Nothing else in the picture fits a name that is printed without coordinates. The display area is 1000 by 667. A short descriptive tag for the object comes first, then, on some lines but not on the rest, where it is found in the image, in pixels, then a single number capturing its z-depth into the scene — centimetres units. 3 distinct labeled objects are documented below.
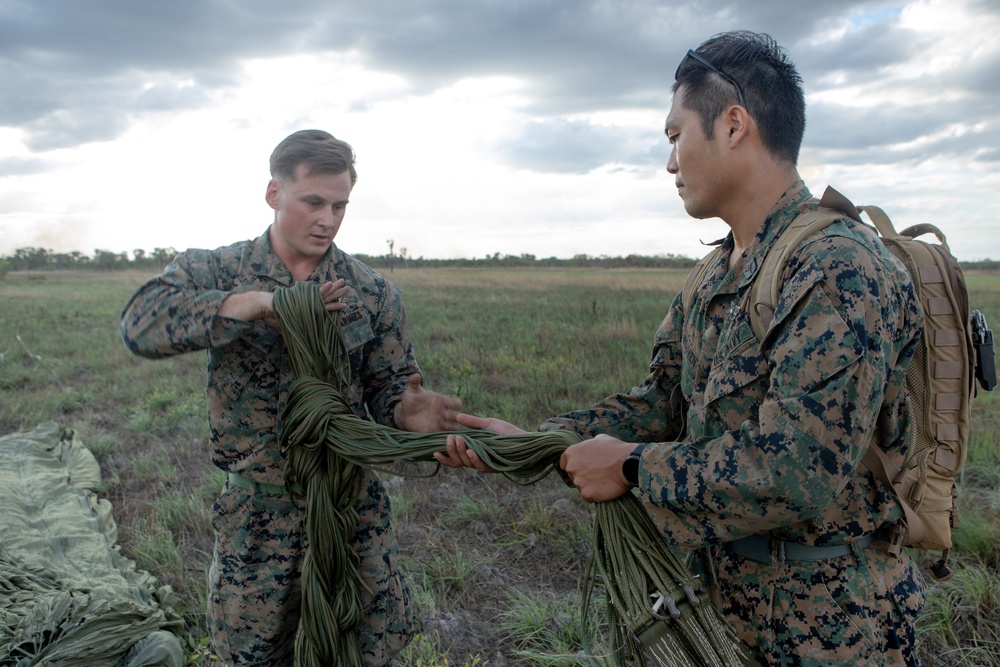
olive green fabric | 331
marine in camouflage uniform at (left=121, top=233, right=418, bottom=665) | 256
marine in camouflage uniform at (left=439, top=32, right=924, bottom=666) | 167
